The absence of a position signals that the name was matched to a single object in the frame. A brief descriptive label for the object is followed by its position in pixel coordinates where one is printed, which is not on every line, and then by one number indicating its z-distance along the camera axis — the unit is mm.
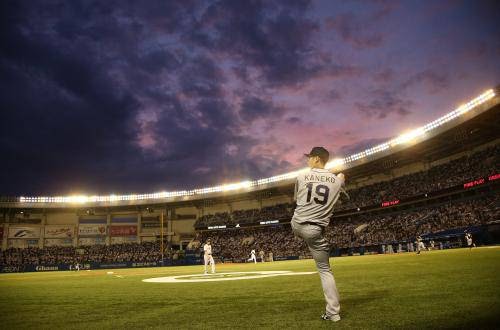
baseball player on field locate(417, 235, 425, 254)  29003
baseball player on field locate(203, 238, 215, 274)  21688
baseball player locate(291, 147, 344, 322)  4750
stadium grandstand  40875
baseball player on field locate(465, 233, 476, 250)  27859
